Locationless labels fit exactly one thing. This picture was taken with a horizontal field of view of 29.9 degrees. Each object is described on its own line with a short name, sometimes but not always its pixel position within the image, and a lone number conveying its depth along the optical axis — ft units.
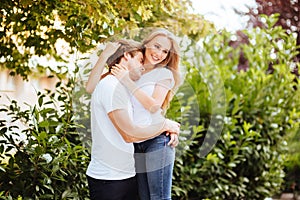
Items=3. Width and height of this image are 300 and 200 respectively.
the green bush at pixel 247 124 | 14.39
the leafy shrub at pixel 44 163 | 9.71
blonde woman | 7.23
